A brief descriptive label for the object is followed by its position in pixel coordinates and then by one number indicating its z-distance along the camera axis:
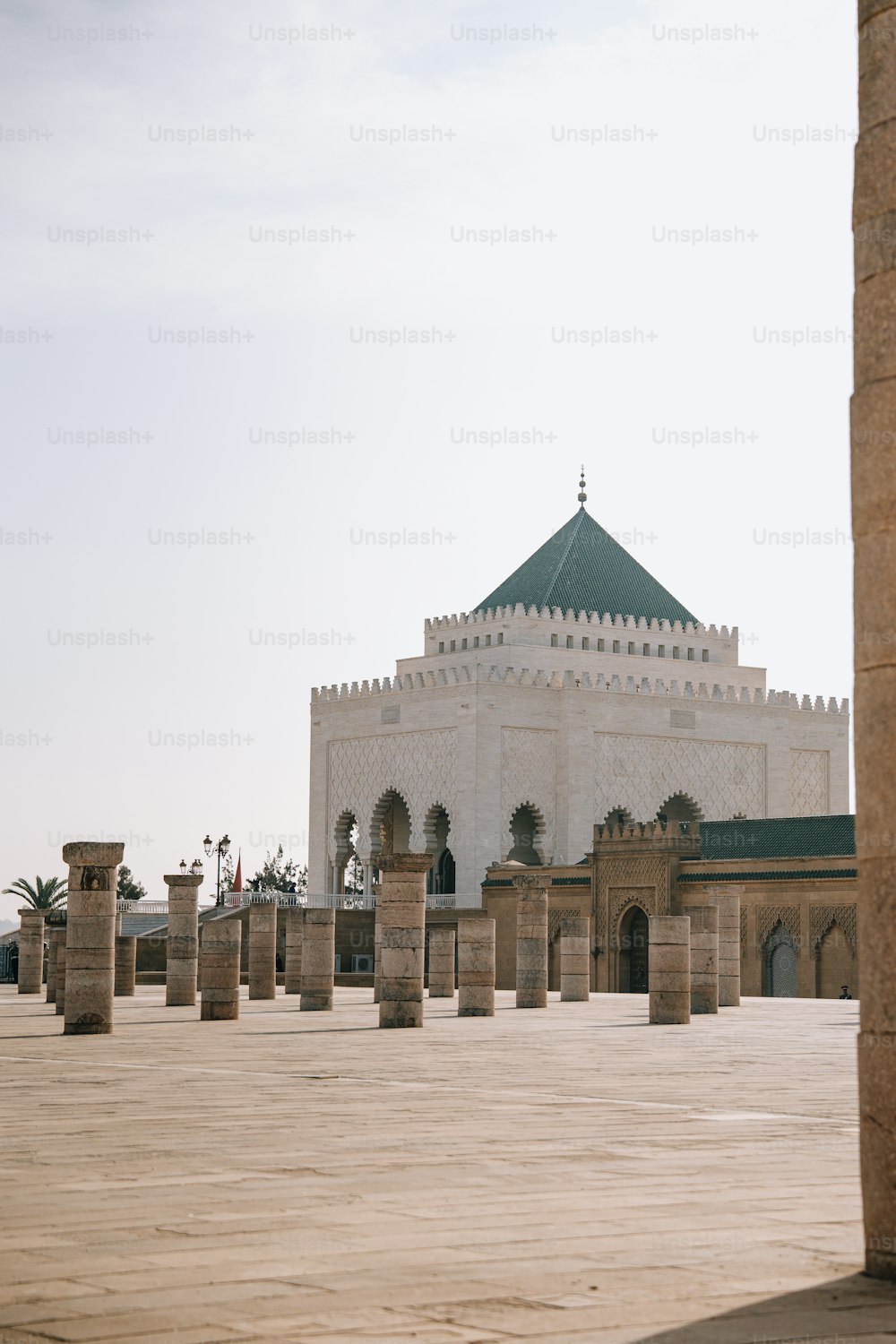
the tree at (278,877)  62.00
